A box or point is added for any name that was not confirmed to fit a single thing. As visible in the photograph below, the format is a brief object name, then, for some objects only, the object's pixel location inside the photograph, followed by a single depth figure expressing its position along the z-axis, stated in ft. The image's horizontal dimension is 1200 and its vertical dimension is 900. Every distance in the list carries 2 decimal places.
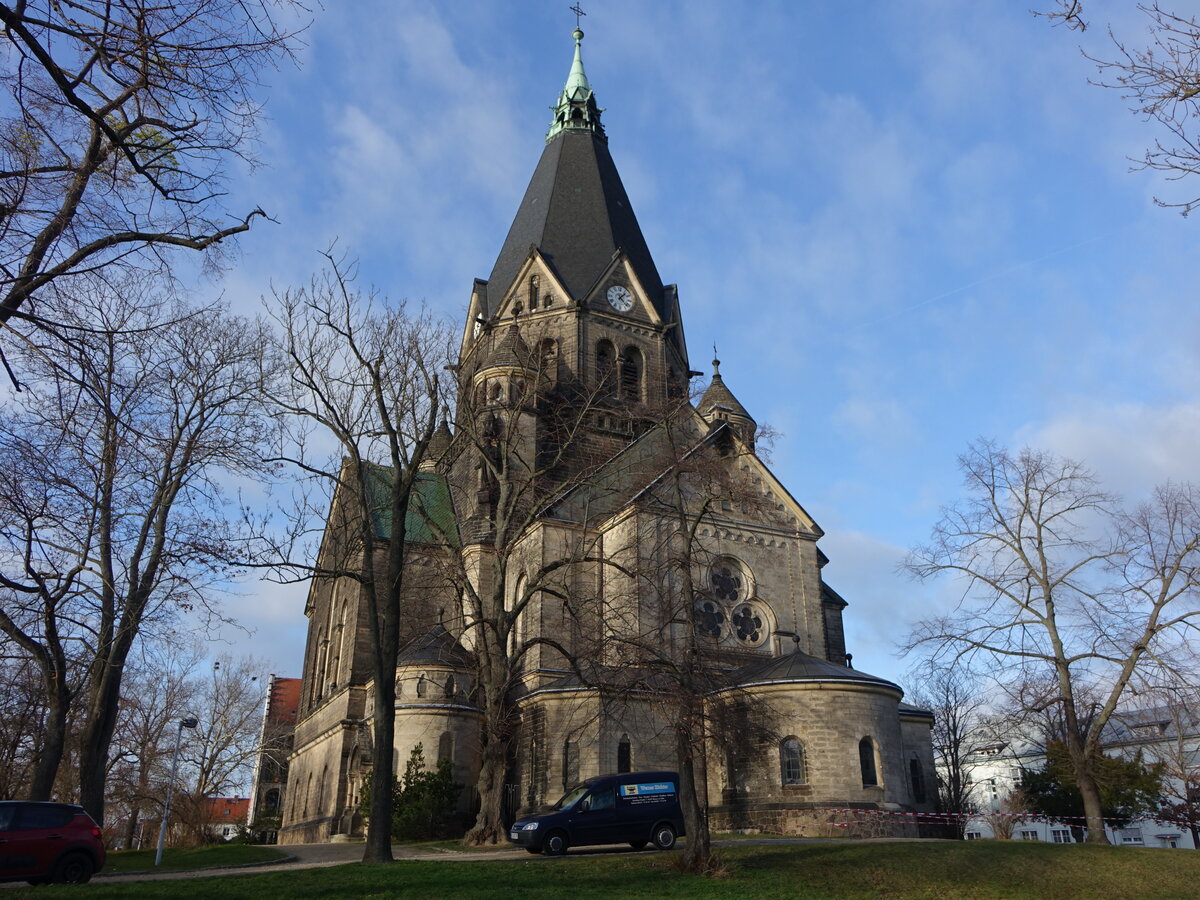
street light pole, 75.86
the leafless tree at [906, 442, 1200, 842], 70.23
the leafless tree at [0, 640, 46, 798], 75.97
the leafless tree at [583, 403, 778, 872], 49.34
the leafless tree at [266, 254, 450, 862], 52.06
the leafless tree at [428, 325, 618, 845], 71.05
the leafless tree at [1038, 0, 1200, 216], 21.81
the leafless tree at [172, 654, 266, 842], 137.90
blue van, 57.93
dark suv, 43.78
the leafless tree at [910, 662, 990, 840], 163.28
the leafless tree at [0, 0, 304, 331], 19.95
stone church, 77.46
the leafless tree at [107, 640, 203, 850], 133.90
